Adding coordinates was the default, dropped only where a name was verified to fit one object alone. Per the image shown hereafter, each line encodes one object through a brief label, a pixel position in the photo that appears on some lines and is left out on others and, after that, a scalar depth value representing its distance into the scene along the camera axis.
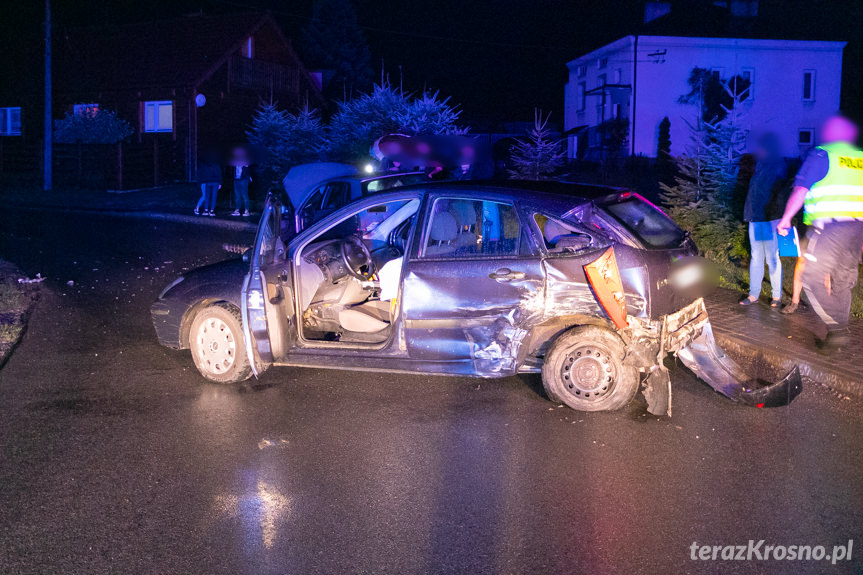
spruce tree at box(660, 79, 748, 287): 12.02
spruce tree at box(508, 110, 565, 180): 17.53
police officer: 7.57
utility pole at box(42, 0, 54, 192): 27.72
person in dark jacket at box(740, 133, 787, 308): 9.11
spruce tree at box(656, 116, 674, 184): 34.12
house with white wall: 42.78
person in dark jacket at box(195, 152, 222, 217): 20.75
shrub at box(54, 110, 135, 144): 30.52
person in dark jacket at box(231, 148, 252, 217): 20.66
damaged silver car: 6.28
